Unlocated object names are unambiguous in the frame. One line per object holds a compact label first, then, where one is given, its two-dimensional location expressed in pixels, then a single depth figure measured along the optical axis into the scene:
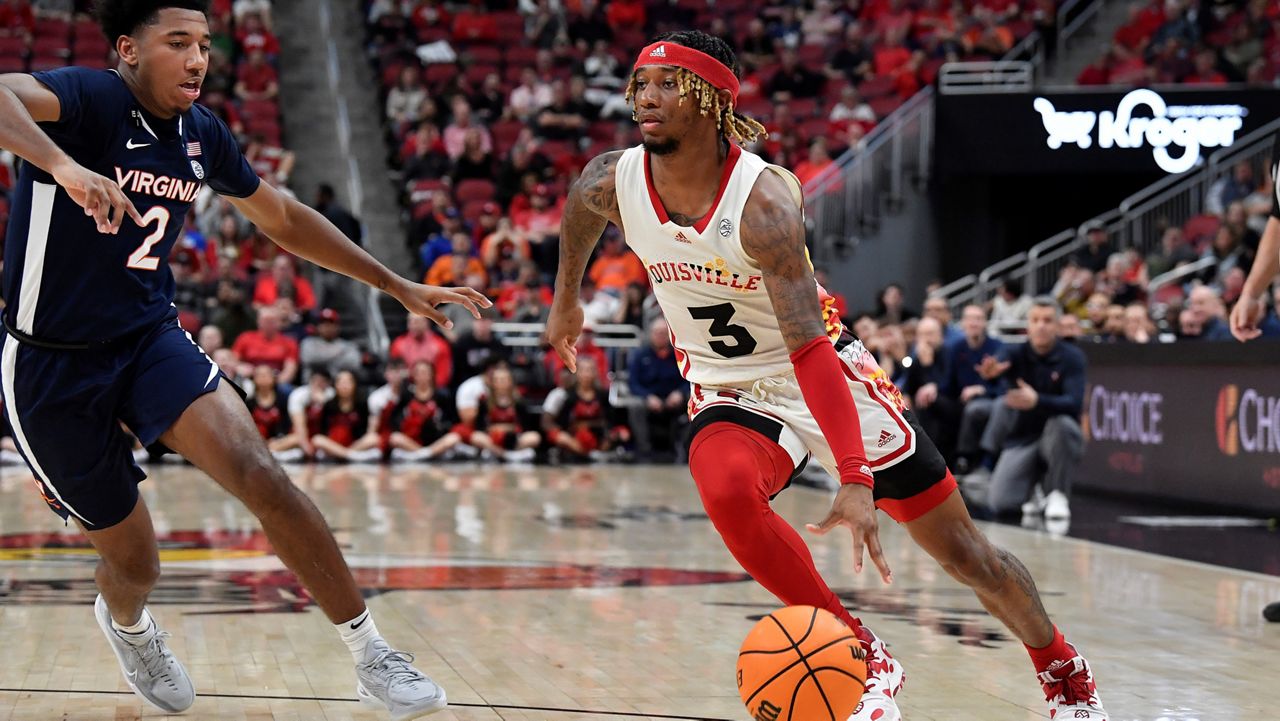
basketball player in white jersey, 4.17
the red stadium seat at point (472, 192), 19.33
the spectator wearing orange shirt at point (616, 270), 17.34
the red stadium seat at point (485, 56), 21.97
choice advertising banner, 10.54
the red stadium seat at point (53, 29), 21.11
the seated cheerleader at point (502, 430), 15.42
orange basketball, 3.92
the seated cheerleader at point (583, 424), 15.62
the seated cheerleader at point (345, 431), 15.09
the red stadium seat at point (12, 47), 20.38
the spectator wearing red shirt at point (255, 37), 21.70
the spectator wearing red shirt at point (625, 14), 22.78
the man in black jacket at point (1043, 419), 10.81
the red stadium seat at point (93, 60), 20.75
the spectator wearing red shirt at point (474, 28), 22.36
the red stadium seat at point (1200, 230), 17.41
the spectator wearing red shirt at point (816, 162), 18.77
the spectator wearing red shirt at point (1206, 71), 19.23
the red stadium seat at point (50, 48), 20.66
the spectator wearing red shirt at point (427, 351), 15.90
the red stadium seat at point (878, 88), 20.60
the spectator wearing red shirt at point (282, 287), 16.48
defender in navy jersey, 4.36
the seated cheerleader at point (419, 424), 15.33
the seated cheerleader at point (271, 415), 14.83
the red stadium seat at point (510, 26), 22.73
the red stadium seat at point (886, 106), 20.12
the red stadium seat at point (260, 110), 20.73
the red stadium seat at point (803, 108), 20.58
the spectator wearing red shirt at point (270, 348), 15.41
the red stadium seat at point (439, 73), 21.52
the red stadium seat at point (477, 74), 21.62
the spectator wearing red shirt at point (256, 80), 21.23
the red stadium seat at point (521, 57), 22.09
